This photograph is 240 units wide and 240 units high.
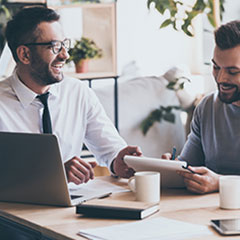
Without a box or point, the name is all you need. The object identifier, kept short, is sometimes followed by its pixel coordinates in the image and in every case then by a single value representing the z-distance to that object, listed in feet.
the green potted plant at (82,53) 16.78
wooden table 8.00
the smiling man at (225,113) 10.11
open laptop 8.65
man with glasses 10.63
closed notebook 8.15
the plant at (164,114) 17.66
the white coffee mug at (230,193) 8.41
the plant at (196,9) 13.51
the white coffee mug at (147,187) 8.71
